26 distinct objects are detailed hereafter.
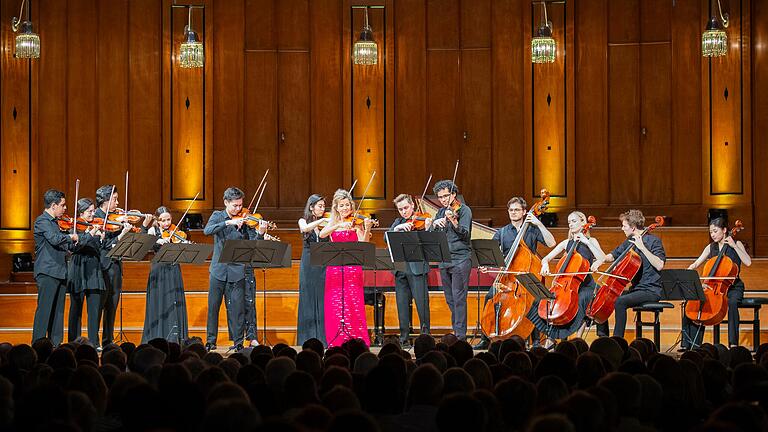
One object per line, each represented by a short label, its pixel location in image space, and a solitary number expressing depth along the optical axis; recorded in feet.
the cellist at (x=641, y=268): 52.70
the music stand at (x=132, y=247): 50.11
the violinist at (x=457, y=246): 54.03
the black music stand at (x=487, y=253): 50.47
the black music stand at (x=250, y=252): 47.91
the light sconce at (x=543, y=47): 70.18
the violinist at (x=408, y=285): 54.29
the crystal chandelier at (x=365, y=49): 70.74
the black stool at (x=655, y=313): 52.22
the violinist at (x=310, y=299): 52.54
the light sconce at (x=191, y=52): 70.54
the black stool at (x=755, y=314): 53.98
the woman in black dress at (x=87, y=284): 54.08
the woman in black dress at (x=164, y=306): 55.26
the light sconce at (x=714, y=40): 68.13
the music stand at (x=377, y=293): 54.60
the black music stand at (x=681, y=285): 50.19
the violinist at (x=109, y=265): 55.21
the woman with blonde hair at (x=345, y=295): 51.03
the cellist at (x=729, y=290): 53.98
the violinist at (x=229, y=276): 52.80
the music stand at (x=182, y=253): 50.08
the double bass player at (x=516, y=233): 54.03
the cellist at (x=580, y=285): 51.96
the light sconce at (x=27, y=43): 67.10
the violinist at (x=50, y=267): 52.03
